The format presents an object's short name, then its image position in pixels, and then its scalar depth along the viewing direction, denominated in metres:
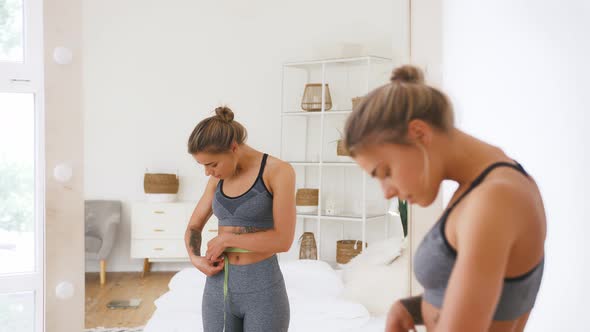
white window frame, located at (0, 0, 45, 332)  2.01
